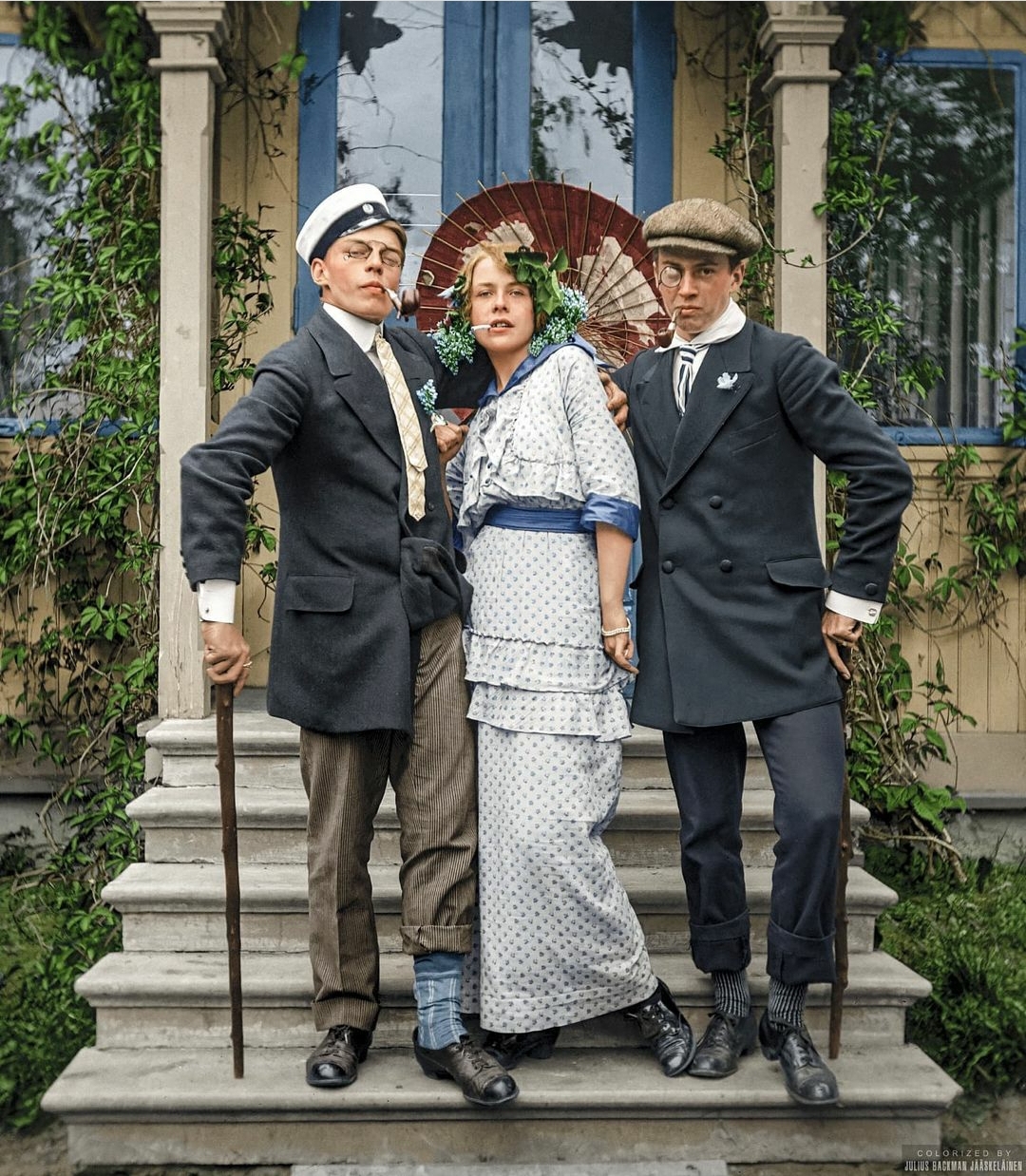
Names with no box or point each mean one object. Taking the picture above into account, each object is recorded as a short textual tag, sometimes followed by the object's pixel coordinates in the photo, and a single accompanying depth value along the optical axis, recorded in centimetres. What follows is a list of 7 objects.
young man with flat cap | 284
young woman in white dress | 282
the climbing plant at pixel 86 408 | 446
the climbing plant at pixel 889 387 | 457
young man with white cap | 282
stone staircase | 288
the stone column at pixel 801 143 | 427
